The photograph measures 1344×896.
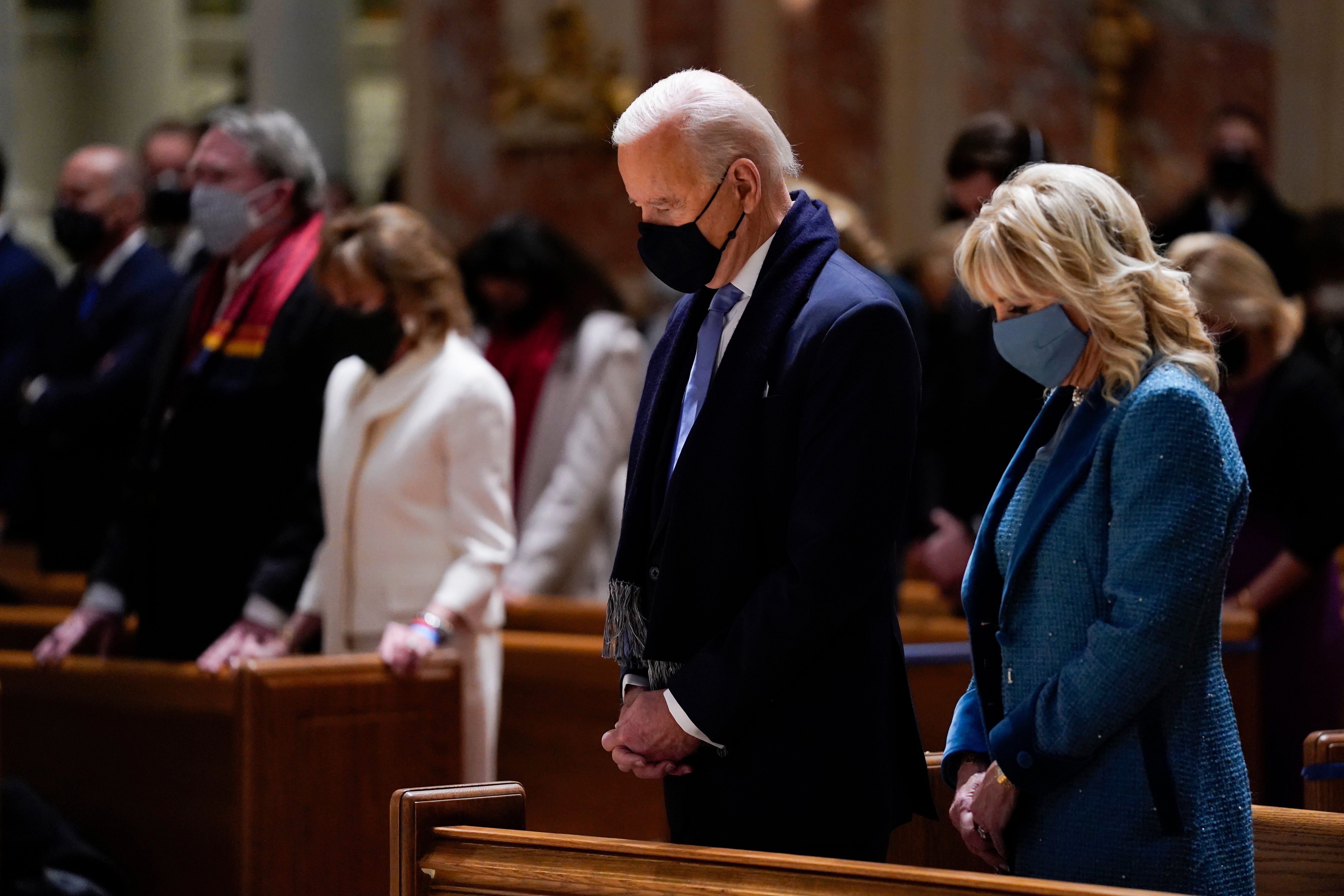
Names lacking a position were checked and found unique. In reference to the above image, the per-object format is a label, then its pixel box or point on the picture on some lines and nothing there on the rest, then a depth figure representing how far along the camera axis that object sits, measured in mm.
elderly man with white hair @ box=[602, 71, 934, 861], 4555
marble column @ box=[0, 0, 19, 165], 19469
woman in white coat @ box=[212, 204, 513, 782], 7469
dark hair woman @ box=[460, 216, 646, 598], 10031
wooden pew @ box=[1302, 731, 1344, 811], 5457
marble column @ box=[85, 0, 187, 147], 28516
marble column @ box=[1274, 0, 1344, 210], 14555
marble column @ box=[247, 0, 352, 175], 21094
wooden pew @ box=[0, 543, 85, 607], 10273
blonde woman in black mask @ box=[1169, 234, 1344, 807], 7887
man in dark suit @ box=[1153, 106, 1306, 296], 12555
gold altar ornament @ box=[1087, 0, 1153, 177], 15672
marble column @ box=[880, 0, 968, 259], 15805
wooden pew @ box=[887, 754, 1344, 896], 4844
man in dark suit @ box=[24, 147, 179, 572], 10125
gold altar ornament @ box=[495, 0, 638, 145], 17078
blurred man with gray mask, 8062
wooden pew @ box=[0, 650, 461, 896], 7074
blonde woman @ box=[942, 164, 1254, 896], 4238
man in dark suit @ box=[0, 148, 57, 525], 12805
